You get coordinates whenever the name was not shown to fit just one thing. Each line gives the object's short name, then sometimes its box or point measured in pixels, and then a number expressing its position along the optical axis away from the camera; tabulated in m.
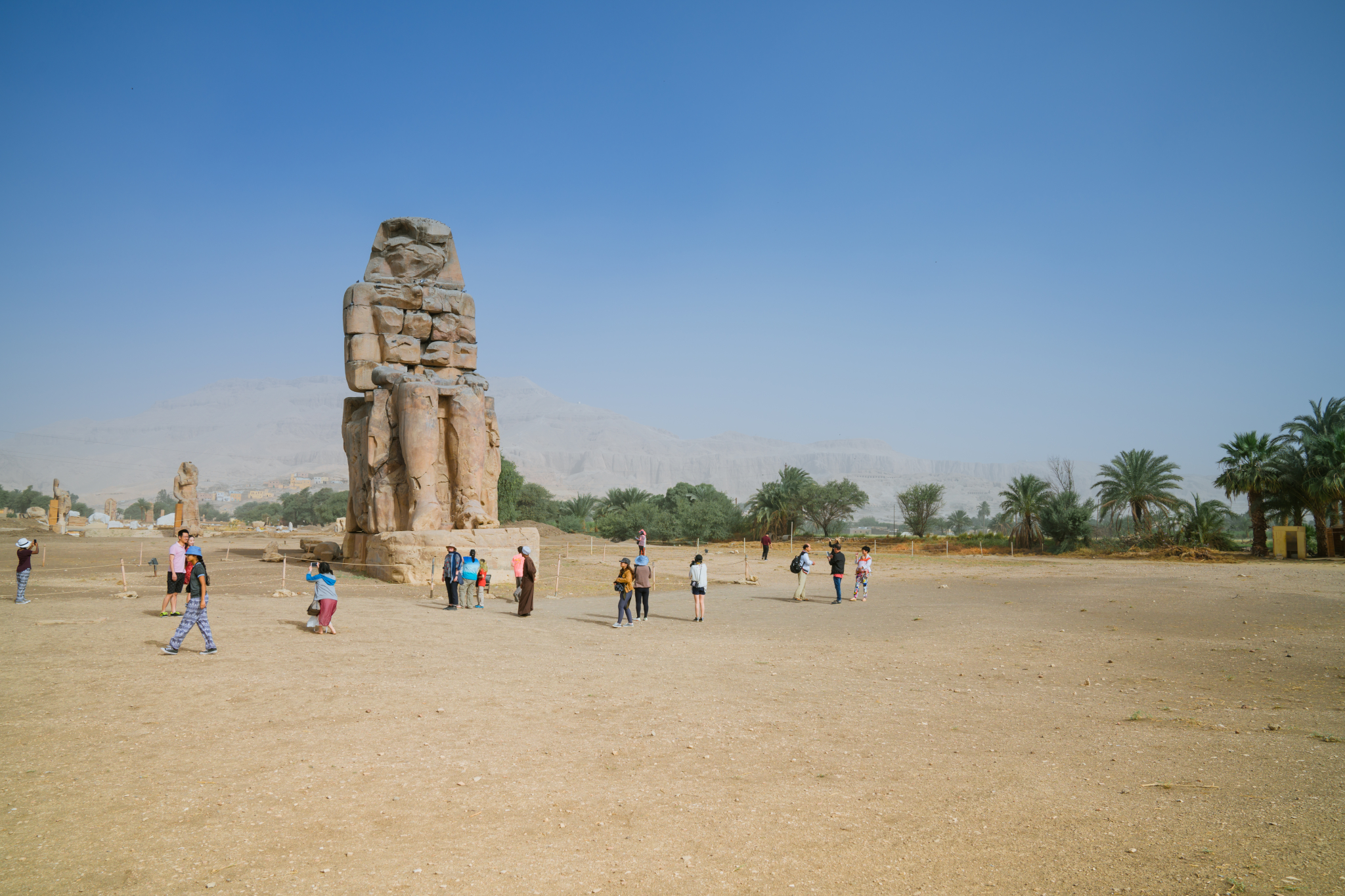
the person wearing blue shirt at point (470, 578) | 16.58
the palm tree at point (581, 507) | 71.38
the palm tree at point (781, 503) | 55.69
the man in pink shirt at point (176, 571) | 12.73
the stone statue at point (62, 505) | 49.34
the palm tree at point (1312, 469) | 32.53
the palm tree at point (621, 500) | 66.81
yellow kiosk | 32.53
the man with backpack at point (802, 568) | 19.97
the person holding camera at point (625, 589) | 15.08
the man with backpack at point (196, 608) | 10.16
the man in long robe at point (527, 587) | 15.70
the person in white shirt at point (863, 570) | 20.91
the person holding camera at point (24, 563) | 13.90
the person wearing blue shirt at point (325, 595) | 12.18
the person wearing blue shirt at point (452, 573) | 16.11
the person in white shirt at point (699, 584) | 15.95
